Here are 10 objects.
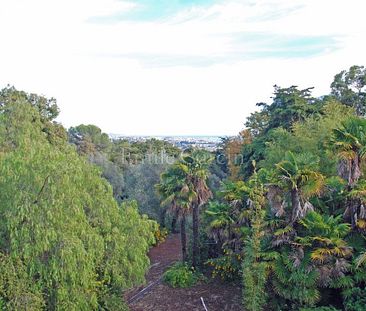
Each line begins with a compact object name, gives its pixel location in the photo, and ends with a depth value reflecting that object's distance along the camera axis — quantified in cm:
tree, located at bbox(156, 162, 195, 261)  1603
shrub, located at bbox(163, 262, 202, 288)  1577
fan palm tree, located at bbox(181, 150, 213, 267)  1633
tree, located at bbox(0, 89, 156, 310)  695
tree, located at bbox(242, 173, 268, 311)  1044
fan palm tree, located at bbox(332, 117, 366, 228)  1058
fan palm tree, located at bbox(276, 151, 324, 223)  1065
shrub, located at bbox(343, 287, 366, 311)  1035
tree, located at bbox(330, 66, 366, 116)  2506
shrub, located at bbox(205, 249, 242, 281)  1513
